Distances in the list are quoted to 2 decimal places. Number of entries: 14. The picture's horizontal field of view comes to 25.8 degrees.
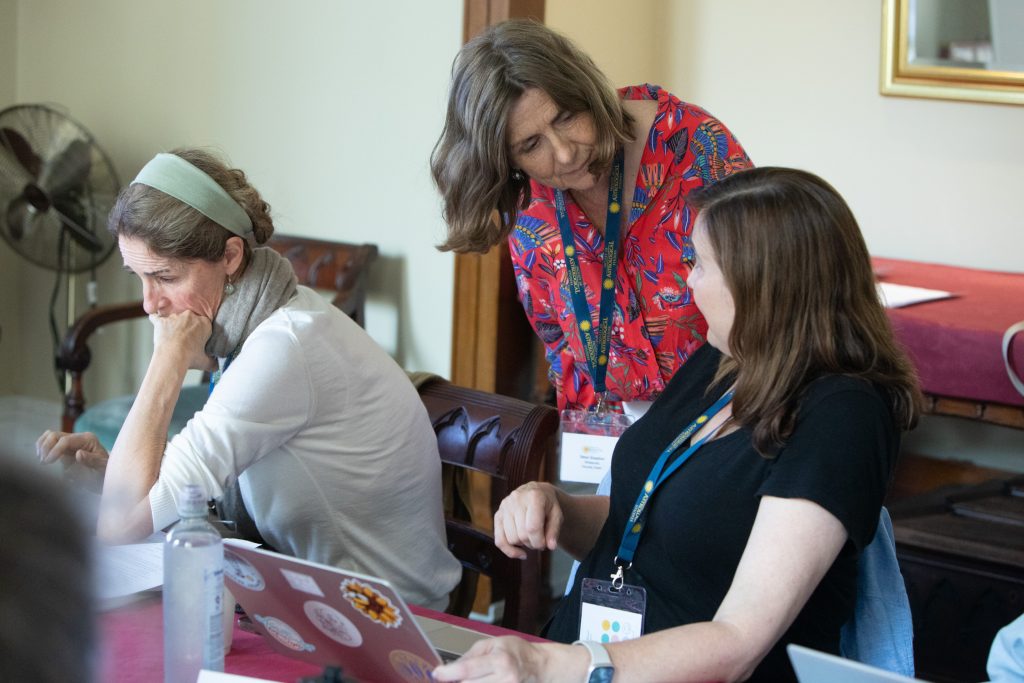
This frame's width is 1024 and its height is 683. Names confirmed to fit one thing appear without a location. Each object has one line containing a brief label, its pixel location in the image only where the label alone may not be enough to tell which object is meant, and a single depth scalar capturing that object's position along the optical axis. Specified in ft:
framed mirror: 11.92
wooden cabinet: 9.95
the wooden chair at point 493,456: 8.06
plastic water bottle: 6.48
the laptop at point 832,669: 6.03
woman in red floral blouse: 8.28
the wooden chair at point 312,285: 11.89
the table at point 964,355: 9.85
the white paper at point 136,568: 7.28
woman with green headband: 7.87
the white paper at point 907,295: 10.43
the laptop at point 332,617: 6.28
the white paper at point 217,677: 6.38
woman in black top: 6.75
